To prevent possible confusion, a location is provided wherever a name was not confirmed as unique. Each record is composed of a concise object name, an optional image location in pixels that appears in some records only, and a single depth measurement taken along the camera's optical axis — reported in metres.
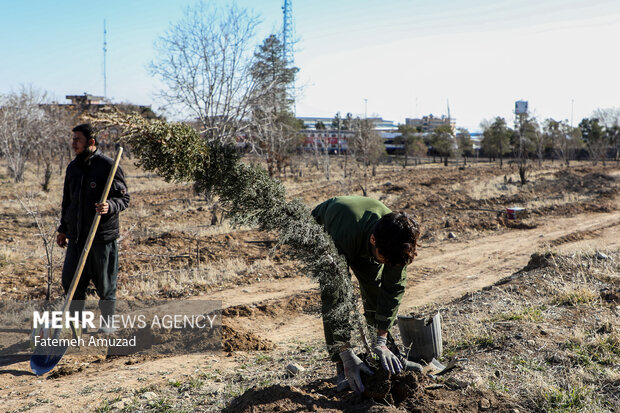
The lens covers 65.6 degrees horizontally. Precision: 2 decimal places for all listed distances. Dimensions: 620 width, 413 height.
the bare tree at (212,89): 11.92
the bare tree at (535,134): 32.93
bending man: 2.41
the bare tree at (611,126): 42.08
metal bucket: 3.39
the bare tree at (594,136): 35.29
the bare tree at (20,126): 18.21
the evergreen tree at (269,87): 12.59
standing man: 4.01
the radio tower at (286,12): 40.56
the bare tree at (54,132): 22.70
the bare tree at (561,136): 38.26
